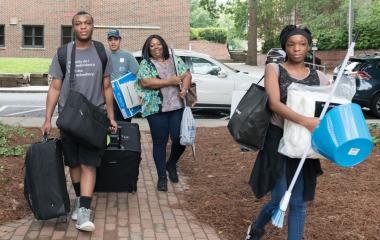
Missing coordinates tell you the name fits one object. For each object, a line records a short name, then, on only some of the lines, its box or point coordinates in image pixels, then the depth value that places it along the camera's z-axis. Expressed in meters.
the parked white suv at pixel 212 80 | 13.19
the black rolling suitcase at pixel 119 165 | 5.27
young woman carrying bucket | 4.02
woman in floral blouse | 6.06
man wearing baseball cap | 7.46
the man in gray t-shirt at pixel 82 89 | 4.81
